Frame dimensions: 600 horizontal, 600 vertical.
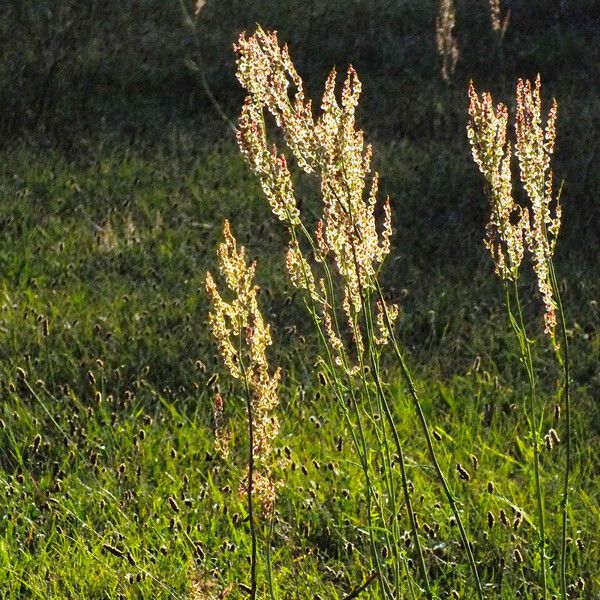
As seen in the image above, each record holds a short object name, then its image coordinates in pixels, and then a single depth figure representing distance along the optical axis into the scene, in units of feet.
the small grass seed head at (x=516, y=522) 19.69
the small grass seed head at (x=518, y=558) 18.80
